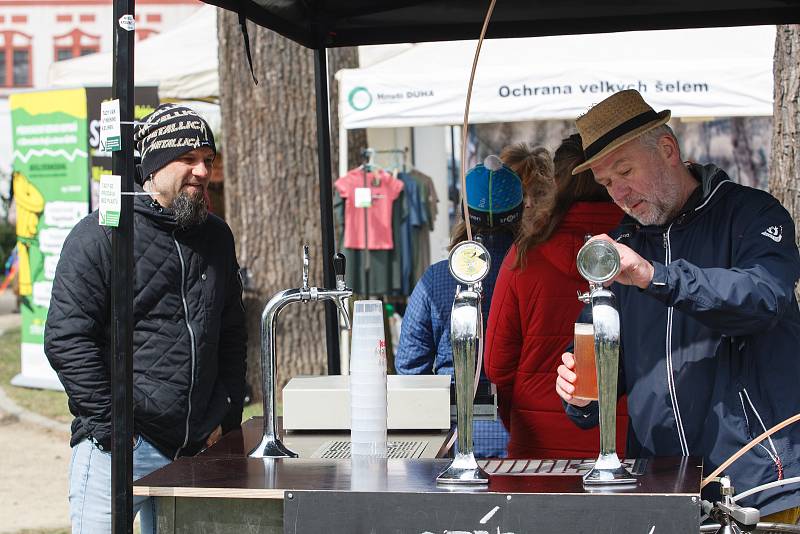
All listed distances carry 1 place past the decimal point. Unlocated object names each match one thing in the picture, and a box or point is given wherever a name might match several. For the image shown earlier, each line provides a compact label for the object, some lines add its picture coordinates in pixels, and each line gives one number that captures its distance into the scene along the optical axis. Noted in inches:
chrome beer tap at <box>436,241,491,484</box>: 162.1
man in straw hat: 178.2
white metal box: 208.4
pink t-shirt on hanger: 721.6
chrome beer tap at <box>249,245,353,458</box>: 194.2
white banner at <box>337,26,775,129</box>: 525.7
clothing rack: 757.4
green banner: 684.7
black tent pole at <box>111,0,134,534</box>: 181.9
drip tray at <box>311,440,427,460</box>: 192.9
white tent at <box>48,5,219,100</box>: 781.9
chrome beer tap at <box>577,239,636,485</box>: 157.2
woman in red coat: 232.8
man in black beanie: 223.6
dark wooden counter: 153.4
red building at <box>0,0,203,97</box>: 2413.9
